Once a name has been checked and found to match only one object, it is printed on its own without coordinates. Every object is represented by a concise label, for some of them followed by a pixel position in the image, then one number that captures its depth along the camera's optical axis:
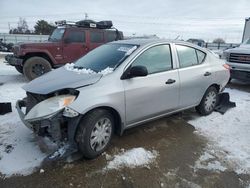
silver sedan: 2.47
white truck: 6.35
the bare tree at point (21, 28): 40.28
